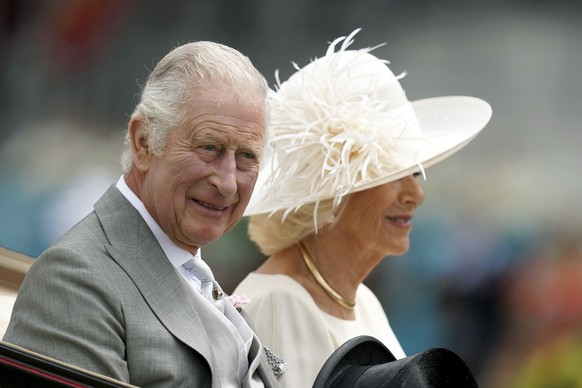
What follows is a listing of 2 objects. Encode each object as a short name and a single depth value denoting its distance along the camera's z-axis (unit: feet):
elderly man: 28.98
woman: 31.91
